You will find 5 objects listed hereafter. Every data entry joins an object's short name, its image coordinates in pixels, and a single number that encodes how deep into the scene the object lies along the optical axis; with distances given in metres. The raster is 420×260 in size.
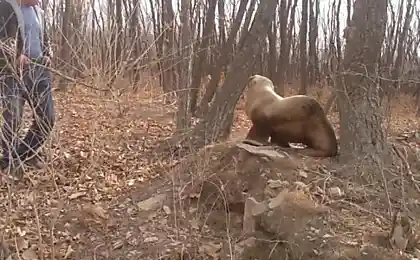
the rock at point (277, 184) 3.80
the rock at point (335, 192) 3.69
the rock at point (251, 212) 3.62
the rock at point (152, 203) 4.20
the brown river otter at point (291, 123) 4.13
